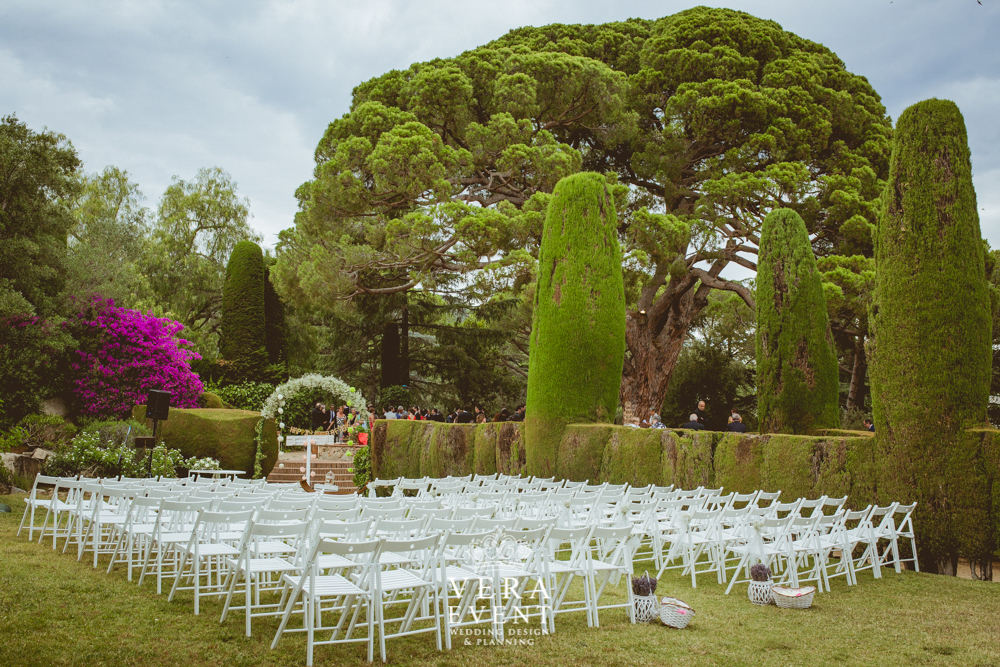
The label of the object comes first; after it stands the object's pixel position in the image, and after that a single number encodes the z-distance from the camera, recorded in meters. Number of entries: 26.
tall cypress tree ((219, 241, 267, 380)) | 23.83
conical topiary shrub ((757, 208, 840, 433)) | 9.48
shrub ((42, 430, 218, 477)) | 10.66
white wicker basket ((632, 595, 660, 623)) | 4.51
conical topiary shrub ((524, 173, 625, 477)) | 11.47
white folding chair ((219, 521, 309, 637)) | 3.83
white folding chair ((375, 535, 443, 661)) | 3.64
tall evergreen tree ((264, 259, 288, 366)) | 26.08
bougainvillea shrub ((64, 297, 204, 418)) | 13.97
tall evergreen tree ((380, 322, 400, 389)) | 25.66
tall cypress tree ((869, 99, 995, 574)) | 6.53
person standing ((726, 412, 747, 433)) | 10.47
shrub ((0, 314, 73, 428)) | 11.68
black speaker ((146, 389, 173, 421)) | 10.03
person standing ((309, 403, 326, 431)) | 19.52
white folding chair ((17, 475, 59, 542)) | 6.52
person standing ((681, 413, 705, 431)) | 10.99
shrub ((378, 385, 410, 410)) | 23.88
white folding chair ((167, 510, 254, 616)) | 4.32
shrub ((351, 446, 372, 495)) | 15.19
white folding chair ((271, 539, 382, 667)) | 3.49
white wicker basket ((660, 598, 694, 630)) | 4.32
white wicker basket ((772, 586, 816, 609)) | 4.90
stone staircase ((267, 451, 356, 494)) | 15.62
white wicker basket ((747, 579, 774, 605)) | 5.06
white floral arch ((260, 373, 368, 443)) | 16.47
